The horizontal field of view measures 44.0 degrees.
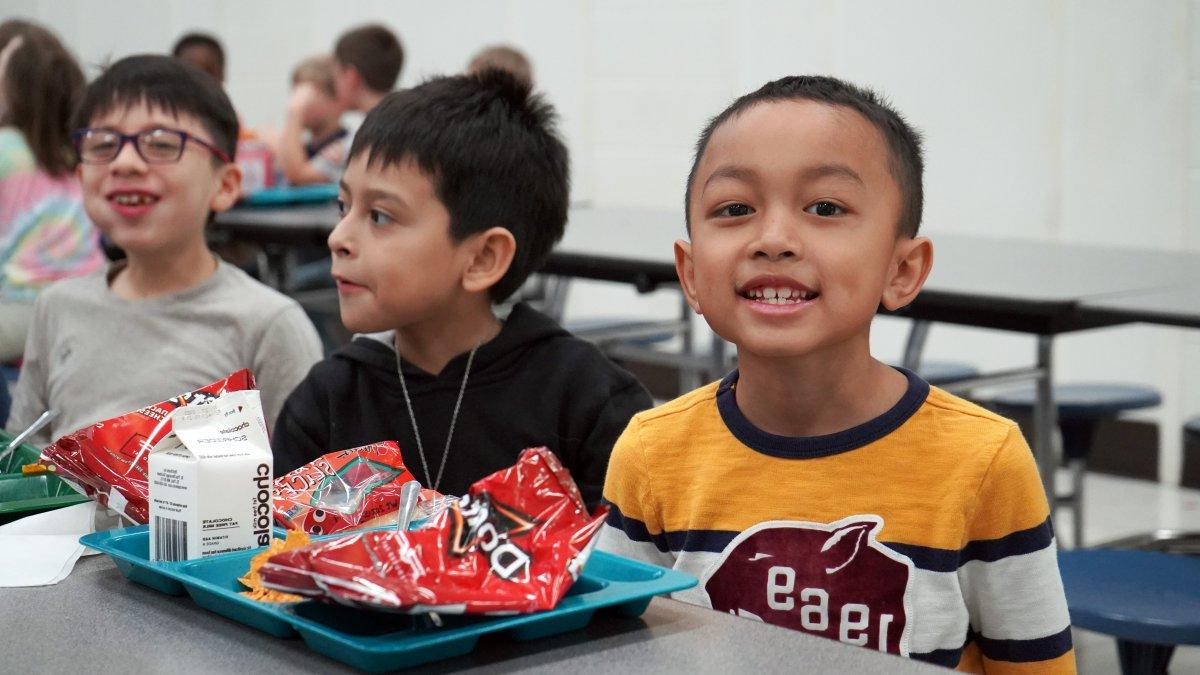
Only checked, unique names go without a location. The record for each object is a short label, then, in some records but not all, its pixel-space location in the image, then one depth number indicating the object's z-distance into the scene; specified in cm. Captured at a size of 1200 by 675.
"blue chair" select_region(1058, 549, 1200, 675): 192
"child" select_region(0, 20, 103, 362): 359
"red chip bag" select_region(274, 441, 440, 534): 122
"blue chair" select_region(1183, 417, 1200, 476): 314
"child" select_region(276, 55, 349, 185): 616
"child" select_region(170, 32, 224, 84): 661
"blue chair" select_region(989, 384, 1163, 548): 342
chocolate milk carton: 110
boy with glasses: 228
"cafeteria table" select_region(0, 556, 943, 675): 92
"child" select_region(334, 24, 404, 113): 600
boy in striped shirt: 129
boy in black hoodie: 186
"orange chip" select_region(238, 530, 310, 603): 100
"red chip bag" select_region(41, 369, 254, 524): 123
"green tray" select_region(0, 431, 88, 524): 134
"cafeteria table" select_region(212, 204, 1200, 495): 261
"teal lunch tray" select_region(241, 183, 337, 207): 506
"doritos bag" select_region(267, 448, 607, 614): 91
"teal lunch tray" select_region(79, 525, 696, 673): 91
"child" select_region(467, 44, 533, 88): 552
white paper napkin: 113
